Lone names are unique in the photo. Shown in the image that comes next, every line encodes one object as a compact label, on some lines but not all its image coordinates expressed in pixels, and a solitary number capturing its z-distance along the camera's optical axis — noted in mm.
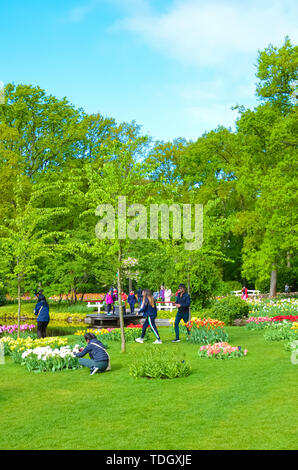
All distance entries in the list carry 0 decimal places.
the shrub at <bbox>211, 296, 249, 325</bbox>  20375
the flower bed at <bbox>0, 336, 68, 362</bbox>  12958
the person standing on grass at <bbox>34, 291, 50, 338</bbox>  15594
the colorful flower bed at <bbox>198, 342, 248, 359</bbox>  11497
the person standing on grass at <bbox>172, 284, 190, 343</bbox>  14328
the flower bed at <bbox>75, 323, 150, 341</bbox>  15749
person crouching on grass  10375
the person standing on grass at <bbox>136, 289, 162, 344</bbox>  13727
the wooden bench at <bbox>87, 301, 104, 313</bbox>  29522
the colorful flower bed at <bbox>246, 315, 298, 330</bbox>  17641
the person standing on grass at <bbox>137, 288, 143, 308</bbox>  31589
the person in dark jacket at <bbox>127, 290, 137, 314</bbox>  26061
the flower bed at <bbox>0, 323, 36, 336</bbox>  17828
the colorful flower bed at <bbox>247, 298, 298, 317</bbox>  21142
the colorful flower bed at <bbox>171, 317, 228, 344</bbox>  13672
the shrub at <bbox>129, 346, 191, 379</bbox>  9562
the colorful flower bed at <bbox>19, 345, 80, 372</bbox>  10875
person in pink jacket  25266
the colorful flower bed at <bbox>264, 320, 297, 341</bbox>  14062
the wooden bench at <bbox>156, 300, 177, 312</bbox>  27517
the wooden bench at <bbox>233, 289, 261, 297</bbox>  35350
